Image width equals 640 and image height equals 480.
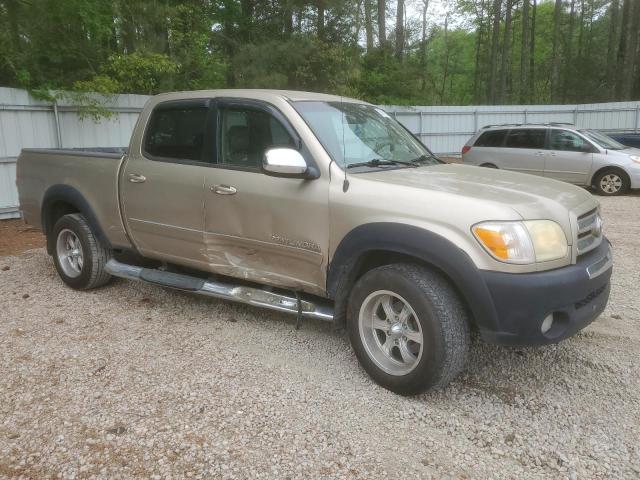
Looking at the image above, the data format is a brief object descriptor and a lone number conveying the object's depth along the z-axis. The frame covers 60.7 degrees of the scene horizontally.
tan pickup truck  3.08
